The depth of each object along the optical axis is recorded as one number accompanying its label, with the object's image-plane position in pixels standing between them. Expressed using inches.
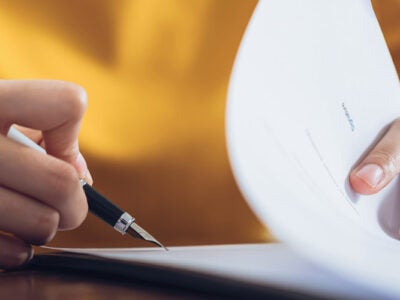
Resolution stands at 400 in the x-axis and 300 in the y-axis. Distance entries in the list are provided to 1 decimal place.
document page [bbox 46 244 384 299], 9.2
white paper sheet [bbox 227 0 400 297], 9.4
